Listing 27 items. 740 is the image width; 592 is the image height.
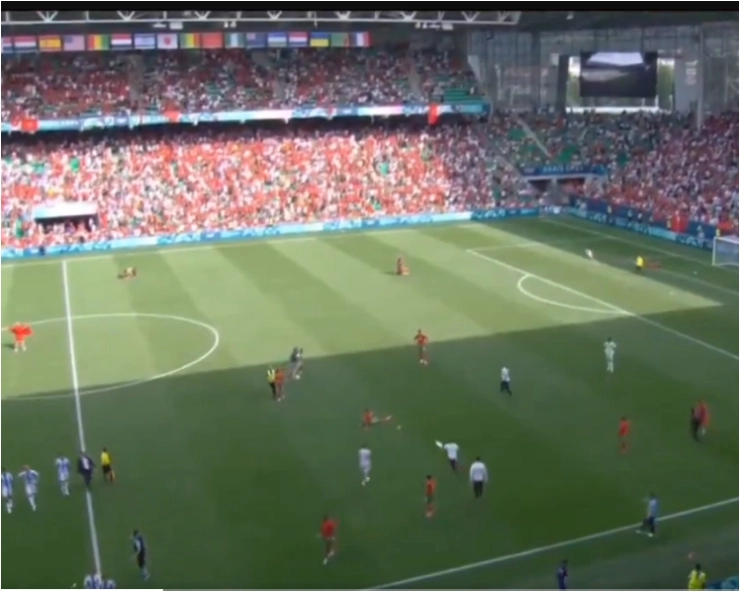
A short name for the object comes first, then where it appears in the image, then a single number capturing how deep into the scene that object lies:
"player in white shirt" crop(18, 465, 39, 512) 20.61
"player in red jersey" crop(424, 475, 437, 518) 19.75
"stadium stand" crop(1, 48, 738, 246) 54.91
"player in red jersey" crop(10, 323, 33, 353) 32.25
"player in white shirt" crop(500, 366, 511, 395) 26.24
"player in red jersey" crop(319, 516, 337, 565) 18.11
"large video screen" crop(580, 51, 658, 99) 61.34
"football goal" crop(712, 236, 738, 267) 42.53
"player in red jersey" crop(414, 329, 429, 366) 29.28
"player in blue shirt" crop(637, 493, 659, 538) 18.69
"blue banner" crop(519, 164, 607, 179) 61.59
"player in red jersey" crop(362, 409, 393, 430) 24.53
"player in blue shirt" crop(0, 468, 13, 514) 20.72
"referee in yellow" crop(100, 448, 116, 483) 21.70
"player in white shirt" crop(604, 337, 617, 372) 27.58
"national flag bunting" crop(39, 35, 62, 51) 58.09
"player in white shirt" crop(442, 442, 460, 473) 21.65
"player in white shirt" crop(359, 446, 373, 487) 21.16
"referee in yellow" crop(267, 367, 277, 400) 26.66
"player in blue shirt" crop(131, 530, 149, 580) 17.78
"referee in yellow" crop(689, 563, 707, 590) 15.64
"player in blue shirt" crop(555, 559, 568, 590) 16.66
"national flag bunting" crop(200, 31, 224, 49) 60.91
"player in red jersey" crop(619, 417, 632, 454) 22.45
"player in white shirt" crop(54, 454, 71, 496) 21.16
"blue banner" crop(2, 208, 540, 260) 51.78
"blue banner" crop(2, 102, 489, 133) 56.72
